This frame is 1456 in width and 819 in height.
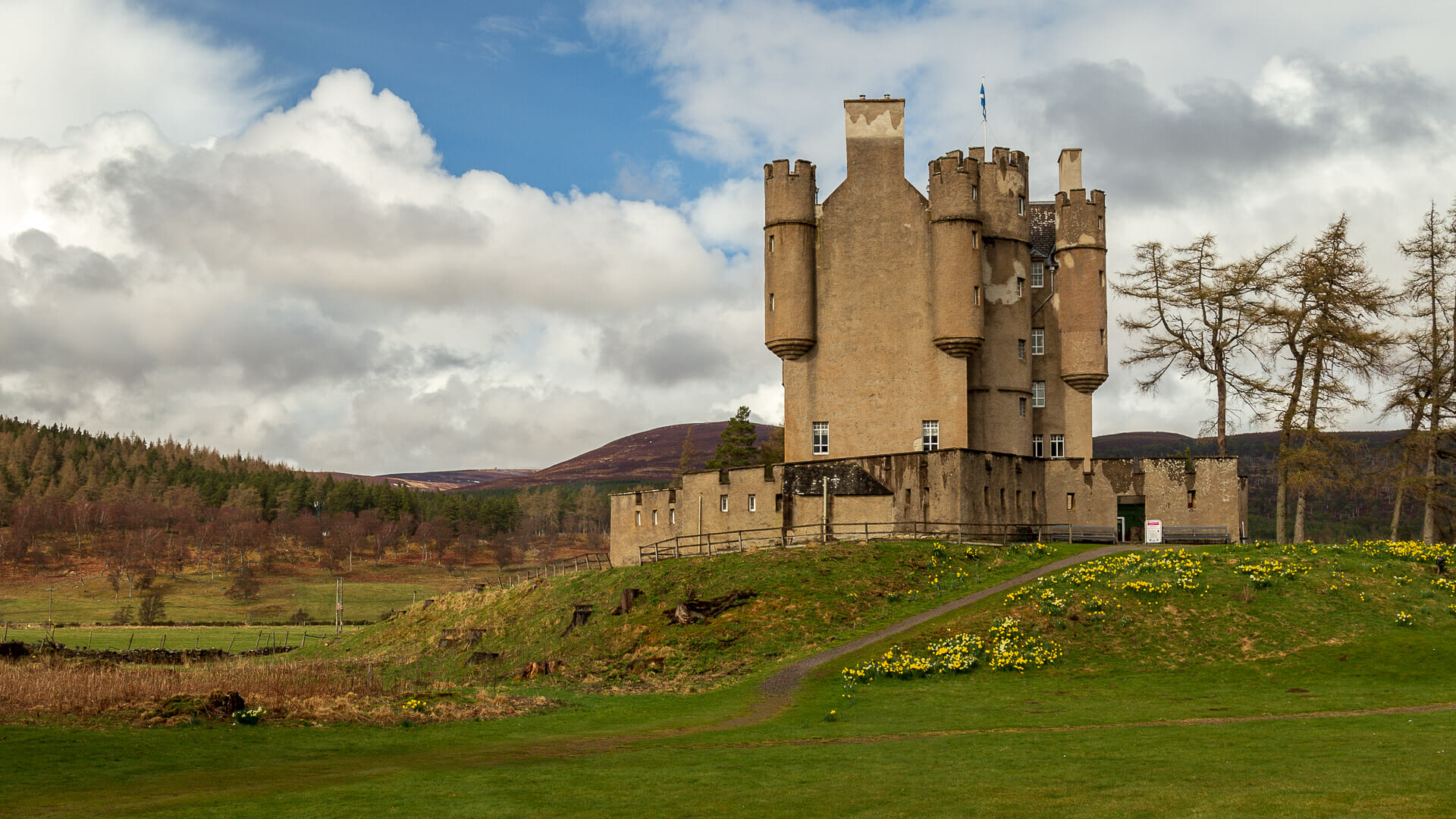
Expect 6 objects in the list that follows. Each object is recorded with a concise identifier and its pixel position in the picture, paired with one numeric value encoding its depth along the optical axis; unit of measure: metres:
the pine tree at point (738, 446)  92.25
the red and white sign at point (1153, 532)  58.03
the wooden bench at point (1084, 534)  62.41
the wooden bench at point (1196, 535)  60.78
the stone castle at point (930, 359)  61.47
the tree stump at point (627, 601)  47.50
